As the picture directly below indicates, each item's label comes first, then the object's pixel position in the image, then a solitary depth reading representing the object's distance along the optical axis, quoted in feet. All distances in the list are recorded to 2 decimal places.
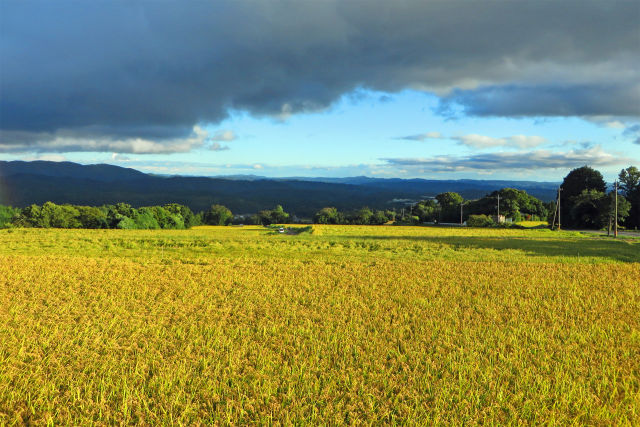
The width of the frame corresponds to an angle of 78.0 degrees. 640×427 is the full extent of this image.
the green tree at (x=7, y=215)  211.61
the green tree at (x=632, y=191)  258.57
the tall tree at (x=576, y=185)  278.05
